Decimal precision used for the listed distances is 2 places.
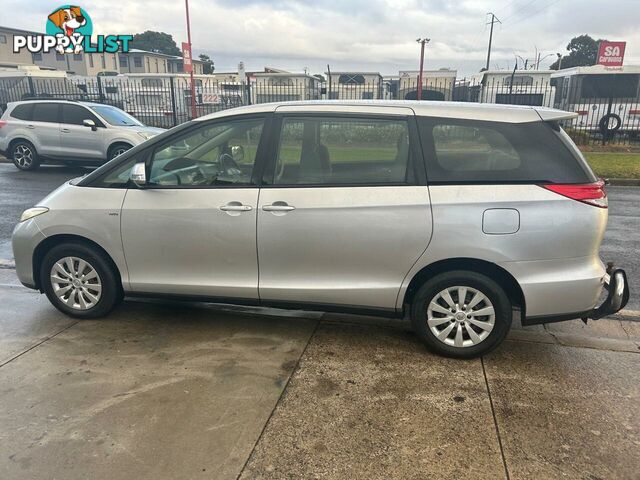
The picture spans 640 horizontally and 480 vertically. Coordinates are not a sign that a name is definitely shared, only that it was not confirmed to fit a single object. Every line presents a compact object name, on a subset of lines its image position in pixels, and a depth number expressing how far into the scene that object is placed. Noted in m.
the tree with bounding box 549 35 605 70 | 69.25
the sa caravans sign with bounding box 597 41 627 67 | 18.17
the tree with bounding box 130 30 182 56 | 90.50
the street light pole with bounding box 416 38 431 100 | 18.70
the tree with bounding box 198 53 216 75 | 82.28
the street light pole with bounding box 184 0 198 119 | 18.23
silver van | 3.26
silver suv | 11.20
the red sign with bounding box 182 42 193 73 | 16.91
